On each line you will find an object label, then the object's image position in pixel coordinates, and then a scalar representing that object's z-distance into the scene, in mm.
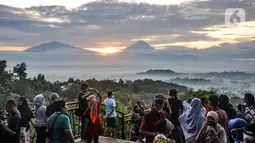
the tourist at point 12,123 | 6422
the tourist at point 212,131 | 5141
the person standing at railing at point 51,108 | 7309
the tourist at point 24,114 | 7449
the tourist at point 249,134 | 4730
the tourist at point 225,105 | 7090
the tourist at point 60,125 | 5770
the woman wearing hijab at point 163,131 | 4590
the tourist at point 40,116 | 7559
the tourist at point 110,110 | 10180
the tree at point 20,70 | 23261
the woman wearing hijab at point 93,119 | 8484
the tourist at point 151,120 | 5605
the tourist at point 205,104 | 8320
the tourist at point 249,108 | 6556
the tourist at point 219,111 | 6148
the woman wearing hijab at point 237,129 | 5660
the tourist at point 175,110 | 7633
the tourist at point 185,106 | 6998
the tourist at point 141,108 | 10789
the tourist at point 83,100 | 9000
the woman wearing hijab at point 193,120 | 6331
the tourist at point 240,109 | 7889
